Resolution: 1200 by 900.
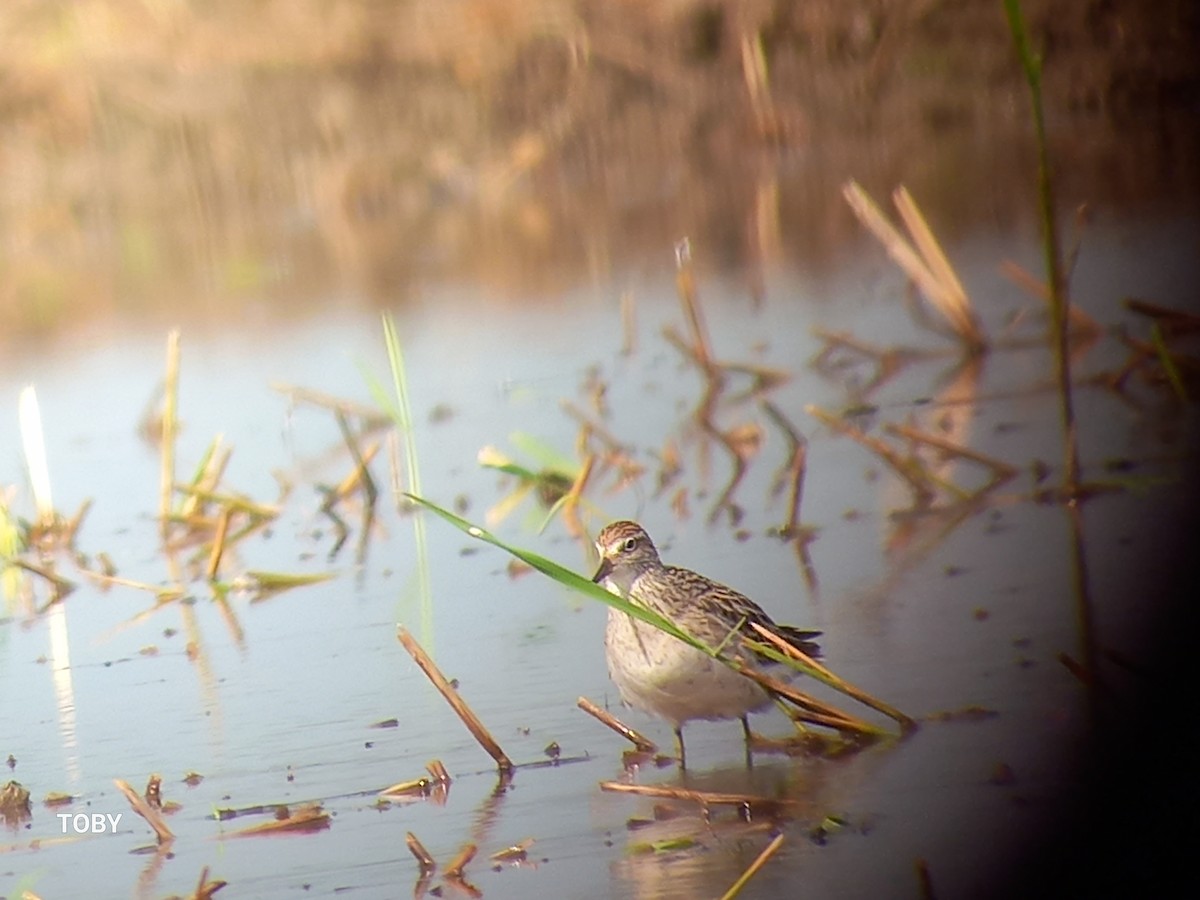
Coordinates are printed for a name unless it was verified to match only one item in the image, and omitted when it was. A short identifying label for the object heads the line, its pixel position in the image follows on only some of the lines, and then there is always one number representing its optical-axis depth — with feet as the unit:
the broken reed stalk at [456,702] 29.71
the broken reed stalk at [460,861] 25.99
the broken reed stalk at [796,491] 41.09
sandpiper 28.91
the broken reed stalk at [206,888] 25.64
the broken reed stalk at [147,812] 28.32
